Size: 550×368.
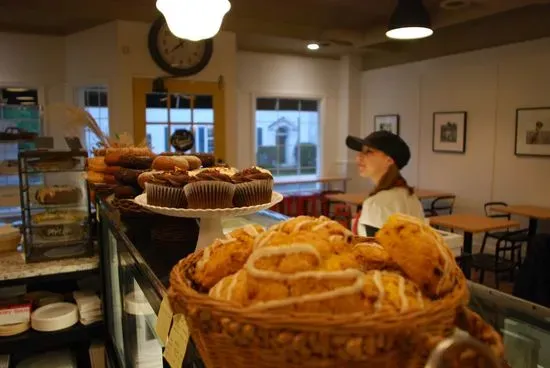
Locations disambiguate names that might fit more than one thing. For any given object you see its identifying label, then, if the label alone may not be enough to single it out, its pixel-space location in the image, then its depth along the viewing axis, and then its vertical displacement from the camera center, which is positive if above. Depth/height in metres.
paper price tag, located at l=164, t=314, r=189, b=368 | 0.68 -0.31
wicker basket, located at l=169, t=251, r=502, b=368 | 0.42 -0.18
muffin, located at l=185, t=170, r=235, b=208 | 1.16 -0.13
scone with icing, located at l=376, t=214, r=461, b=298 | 0.52 -0.13
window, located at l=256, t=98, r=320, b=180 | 7.31 +0.08
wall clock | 5.33 +1.06
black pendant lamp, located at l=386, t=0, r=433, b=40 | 4.04 +1.08
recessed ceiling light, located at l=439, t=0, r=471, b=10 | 4.59 +1.38
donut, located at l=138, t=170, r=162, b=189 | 1.56 -0.12
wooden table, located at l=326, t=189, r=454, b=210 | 5.86 -0.74
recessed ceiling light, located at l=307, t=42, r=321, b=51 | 6.02 +1.25
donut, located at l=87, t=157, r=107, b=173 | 2.30 -0.12
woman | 2.51 -0.22
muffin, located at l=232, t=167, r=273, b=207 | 1.25 -0.13
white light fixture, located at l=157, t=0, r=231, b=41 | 1.76 +0.49
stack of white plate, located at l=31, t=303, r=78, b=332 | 2.15 -0.83
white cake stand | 1.13 -0.18
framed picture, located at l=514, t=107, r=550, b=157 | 5.27 +0.11
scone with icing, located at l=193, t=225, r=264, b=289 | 0.61 -0.16
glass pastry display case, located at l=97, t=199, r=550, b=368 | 0.87 -0.35
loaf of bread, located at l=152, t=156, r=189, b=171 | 1.68 -0.08
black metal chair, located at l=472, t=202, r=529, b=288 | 4.09 -1.07
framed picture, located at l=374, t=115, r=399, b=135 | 7.33 +0.30
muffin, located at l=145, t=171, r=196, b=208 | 1.20 -0.13
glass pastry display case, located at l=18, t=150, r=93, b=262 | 2.31 -0.34
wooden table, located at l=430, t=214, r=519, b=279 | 4.46 -0.82
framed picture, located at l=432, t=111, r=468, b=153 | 6.28 +0.13
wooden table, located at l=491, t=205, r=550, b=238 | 4.85 -0.76
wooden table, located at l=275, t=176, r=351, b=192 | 7.34 -0.64
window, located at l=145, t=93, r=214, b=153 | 5.55 +0.30
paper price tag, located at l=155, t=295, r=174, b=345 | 0.79 -0.31
